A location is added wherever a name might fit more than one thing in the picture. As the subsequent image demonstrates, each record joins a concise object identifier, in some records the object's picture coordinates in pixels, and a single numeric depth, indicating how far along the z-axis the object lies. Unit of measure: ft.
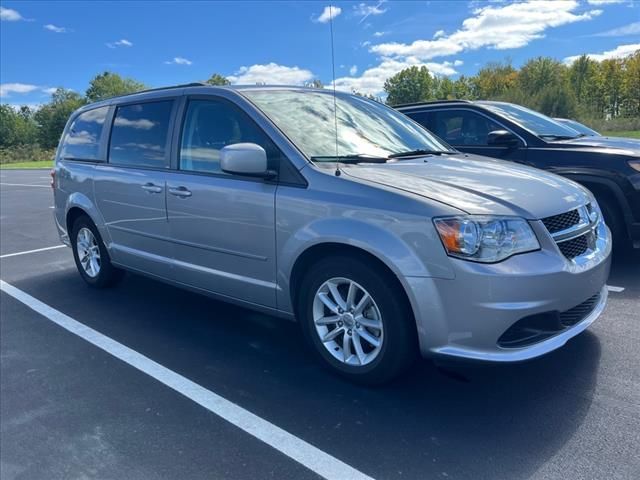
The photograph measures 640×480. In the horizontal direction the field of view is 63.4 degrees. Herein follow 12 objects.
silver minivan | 8.86
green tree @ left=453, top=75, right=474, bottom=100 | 258.55
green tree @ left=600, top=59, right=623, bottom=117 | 206.59
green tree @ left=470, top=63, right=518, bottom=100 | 232.53
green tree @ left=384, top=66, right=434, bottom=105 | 249.55
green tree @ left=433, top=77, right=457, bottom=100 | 265.13
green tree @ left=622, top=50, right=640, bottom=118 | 185.26
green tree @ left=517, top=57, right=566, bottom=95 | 196.32
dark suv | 17.08
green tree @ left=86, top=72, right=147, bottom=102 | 325.01
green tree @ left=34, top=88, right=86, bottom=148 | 290.56
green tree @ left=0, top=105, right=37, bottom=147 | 311.68
